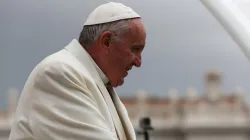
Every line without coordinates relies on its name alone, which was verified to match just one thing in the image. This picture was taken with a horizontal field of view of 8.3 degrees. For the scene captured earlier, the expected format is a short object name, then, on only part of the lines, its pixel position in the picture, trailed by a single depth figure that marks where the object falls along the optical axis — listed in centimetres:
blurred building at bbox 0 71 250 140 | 6549
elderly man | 352
